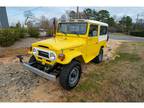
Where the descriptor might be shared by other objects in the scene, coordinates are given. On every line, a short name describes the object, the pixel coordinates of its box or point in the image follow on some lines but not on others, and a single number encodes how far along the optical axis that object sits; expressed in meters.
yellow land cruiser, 2.93
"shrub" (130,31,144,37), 28.28
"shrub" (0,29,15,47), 7.82
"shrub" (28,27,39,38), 11.25
